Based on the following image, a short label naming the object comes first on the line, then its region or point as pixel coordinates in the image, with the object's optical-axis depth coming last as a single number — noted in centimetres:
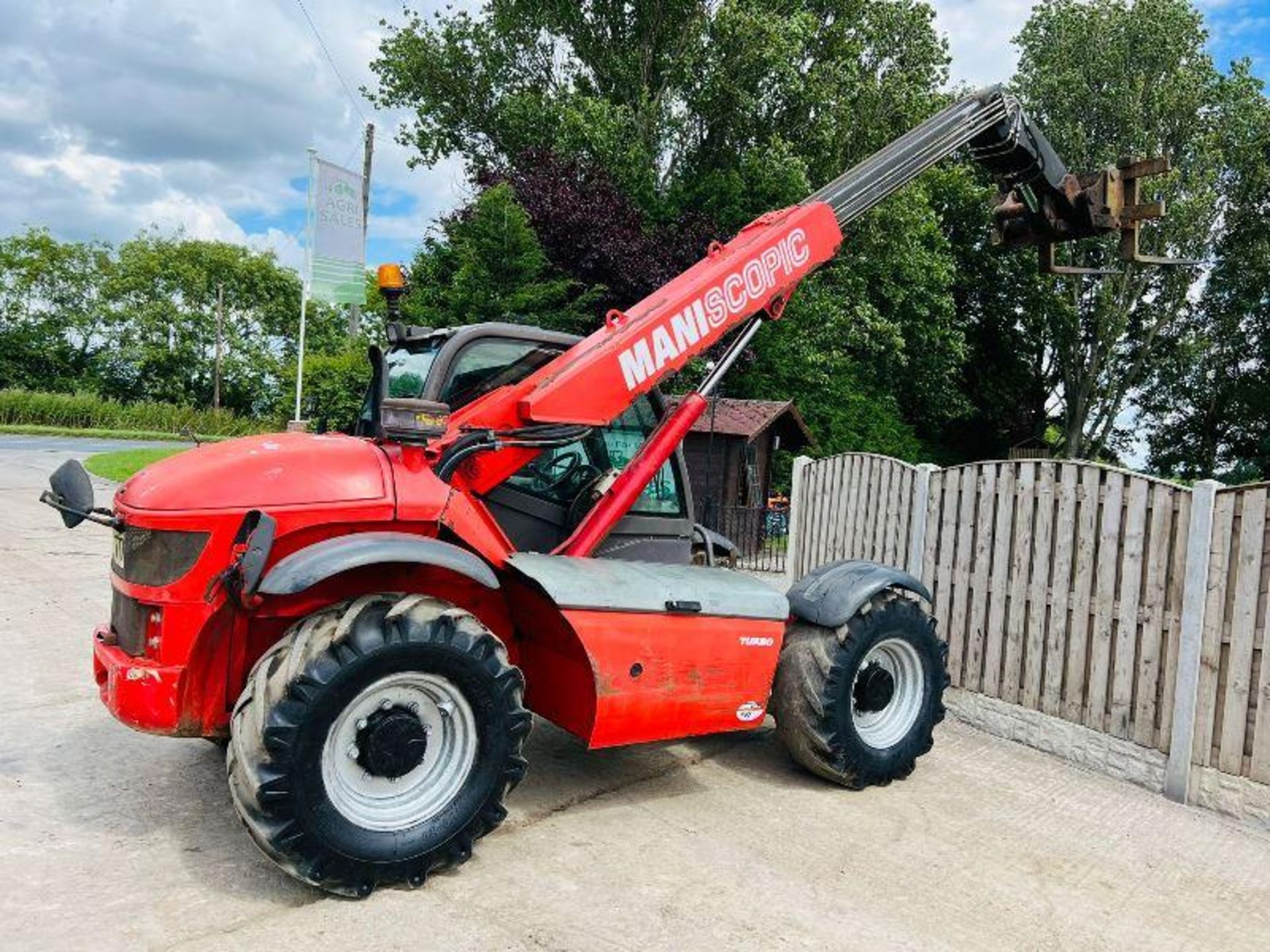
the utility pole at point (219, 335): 5103
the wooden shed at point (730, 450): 1617
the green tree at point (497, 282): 1611
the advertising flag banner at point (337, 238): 1488
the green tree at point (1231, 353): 2534
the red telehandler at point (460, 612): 333
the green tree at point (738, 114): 2156
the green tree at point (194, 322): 5222
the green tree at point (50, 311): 5028
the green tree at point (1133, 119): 2444
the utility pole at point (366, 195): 2008
